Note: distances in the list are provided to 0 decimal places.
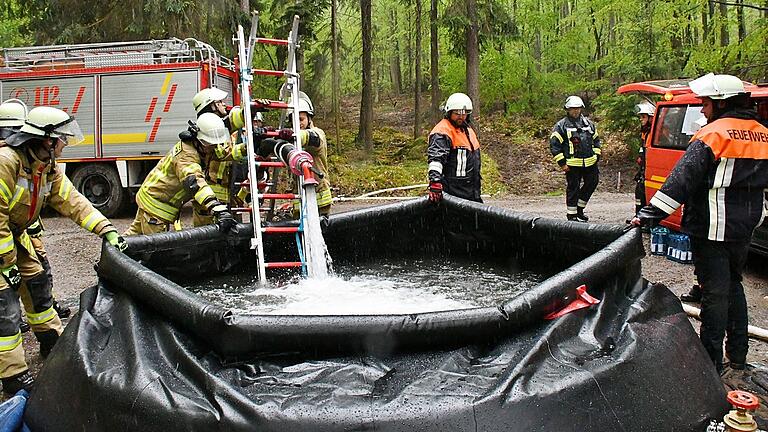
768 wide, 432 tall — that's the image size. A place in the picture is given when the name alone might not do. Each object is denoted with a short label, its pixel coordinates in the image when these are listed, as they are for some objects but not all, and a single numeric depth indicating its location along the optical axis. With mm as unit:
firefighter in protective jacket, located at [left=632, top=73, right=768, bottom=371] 3586
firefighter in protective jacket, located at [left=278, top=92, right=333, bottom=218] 5715
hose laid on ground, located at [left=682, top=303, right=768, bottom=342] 4285
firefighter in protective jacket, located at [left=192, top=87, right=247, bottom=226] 5195
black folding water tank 2172
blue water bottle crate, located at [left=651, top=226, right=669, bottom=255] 7391
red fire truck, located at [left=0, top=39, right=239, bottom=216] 11164
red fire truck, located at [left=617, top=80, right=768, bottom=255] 7312
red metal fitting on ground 2508
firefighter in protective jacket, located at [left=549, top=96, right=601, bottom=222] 8570
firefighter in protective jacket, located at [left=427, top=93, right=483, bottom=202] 5855
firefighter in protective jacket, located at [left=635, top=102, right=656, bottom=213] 8406
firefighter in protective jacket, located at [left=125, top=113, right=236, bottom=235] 4641
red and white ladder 4434
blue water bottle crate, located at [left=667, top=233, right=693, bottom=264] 7086
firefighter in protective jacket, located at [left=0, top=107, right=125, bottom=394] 3580
